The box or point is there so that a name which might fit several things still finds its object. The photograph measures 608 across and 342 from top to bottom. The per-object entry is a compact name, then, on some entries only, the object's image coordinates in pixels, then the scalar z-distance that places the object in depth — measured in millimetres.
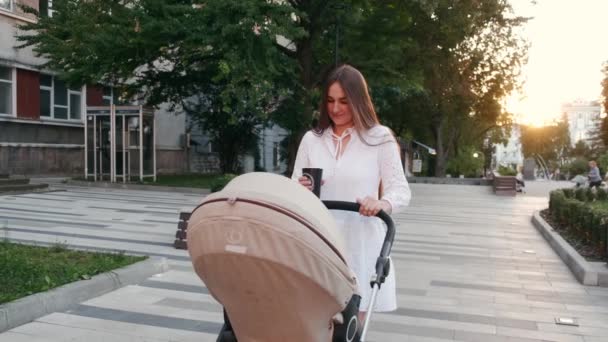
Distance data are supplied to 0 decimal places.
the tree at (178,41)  15539
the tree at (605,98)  48969
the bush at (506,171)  42531
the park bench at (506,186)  27375
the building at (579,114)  191762
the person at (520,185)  29703
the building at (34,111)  21797
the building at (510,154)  148000
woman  2975
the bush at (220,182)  10542
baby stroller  2117
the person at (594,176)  26897
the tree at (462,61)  19219
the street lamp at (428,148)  49209
